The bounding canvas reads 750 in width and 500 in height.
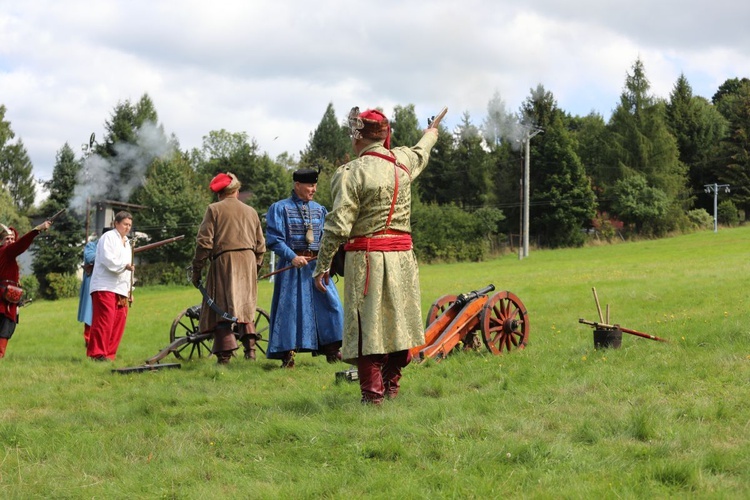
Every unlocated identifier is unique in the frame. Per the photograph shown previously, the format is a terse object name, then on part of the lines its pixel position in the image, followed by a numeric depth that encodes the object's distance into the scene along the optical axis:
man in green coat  5.61
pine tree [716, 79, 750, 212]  56.09
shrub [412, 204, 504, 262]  48.12
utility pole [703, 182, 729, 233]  50.15
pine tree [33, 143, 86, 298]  45.41
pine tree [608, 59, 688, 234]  57.16
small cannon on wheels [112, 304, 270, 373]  8.59
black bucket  7.74
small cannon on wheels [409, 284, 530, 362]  7.94
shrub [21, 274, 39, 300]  42.20
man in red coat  9.84
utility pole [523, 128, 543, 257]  44.16
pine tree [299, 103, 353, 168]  80.06
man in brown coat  8.91
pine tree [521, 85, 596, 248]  53.94
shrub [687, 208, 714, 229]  53.53
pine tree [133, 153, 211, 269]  46.62
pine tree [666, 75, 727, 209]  61.44
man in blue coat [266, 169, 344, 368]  8.44
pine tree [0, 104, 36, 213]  71.00
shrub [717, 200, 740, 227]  53.38
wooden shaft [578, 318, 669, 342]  7.79
